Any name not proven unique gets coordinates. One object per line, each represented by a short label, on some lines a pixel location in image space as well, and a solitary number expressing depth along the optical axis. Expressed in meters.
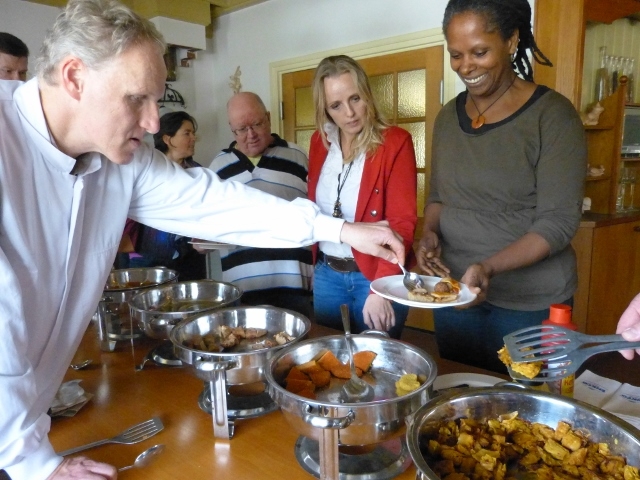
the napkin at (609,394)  1.09
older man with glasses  2.21
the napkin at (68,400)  1.17
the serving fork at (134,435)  1.03
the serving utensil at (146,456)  0.98
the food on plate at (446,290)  1.32
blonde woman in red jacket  1.70
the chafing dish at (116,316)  1.56
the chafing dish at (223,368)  1.04
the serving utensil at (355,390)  1.06
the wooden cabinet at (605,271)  3.01
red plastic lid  1.02
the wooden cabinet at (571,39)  2.82
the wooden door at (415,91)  3.26
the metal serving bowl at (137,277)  1.82
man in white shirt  0.91
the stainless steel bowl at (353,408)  0.84
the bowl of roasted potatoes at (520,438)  0.83
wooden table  0.96
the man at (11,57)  2.21
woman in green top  1.40
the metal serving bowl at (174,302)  1.38
